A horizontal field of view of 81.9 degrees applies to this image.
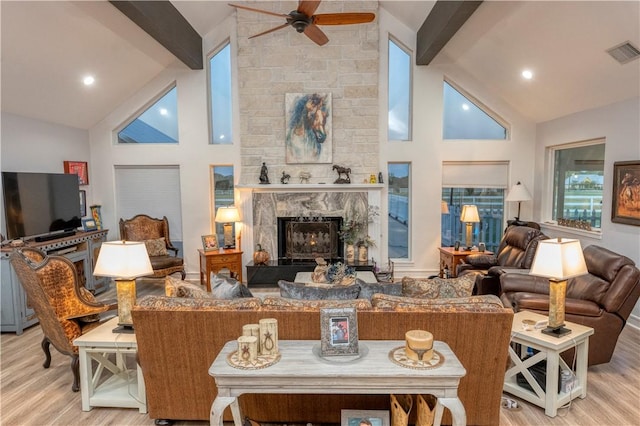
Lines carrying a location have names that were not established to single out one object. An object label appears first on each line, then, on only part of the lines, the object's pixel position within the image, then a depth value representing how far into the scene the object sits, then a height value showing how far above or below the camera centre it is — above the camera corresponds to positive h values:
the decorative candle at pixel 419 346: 2.01 -0.84
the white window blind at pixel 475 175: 6.44 +0.31
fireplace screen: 6.38 -0.78
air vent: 3.71 +1.42
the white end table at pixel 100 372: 2.68 -1.35
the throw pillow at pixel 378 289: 2.71 -0.71
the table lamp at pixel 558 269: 2.69 -0.57
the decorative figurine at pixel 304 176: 6.21 +0.31
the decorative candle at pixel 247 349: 2.04 -0.85
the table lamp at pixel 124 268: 2.78 -0.54
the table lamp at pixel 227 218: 5.87 -0.35
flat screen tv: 4.47 -0.06
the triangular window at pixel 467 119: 6.31 +1.26
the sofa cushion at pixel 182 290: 2.72 -0.70
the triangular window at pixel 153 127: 6.40 +1.22
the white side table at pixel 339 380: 1.92 -0.97
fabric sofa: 2.35 -0.92
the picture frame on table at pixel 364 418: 2.28 -1.39
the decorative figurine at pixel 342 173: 6.14 +0.35
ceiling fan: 3.46 +1.76
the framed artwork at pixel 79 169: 5.77 +0.47
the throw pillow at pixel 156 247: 5.92 -0.81
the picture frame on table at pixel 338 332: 2.09 -0.79
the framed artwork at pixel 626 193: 4.21 -0.04
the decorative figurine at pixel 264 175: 6.17 +0.34
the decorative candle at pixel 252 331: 2.12 -0.78
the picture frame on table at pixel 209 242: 5.93 -0.74
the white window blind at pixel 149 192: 6.49 +0.09
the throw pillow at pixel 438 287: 2.68 -0.70
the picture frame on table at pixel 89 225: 5.72 -0.42
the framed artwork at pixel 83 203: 6.10 -0.08
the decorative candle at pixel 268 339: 2.11 -0.82
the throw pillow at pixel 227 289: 2.78 -0.71
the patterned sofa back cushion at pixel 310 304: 2.38 -0.72
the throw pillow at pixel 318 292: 2.62 -0.70
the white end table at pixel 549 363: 2.62 -1.29
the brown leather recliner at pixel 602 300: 3.12 -0.97
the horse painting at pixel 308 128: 6.16 +1.11
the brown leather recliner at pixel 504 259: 4.55 -0.92
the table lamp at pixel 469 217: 5.89 -0.40
